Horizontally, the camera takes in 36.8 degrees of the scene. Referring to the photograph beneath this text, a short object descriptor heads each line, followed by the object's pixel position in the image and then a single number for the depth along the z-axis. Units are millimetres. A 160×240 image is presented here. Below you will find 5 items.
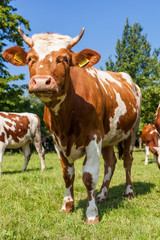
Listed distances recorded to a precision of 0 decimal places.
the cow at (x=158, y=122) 4332
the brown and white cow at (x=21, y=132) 8484
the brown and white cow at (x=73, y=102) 2688
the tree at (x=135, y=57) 27422
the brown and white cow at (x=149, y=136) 10577
